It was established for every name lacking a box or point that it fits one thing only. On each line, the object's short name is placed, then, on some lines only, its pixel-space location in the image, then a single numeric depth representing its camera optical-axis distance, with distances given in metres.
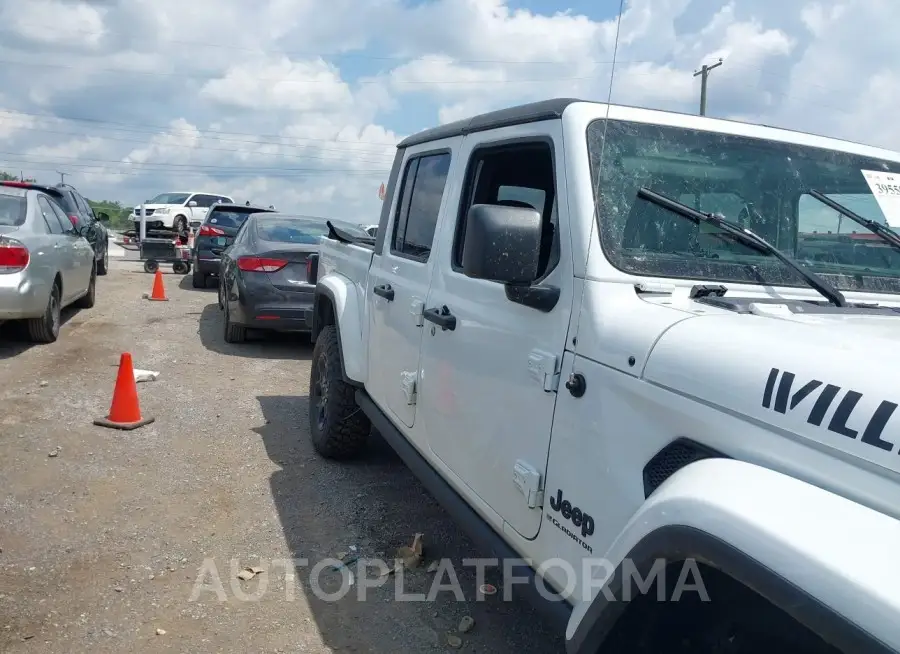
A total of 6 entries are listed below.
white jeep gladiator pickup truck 1.47
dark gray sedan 8.43
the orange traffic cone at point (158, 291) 12.62
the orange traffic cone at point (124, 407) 5.70
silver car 7.33
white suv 24.14
